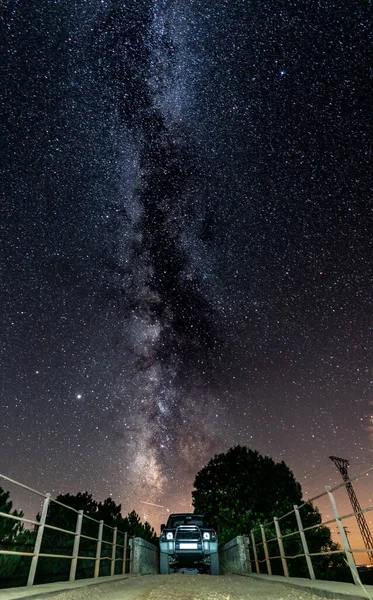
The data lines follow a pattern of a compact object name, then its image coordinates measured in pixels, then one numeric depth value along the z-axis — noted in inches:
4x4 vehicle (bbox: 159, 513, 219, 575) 417.7
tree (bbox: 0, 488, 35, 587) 288.4
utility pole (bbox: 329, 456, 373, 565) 1314.0
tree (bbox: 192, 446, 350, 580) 880.3
